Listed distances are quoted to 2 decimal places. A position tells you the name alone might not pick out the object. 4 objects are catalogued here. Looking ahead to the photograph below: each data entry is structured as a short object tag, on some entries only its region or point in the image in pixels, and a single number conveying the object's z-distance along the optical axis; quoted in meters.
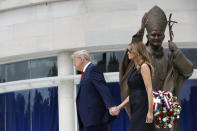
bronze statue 12.30
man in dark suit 10.98
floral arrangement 11.50
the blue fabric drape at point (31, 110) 24.14
